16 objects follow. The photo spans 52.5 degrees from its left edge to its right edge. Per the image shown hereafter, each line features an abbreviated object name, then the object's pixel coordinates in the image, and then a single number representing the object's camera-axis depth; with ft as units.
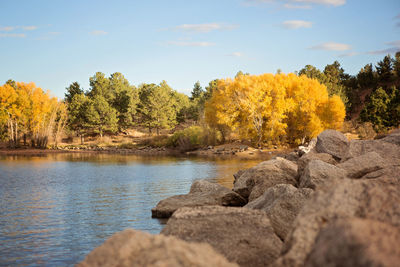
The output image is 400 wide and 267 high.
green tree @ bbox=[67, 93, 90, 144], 243.19
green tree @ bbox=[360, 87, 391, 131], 147.23
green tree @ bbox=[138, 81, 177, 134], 250.37
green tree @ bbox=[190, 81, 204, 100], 353.10
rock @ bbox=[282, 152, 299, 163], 90.10
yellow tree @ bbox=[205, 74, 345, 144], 165.78
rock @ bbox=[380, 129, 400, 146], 55.11
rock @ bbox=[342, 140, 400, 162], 47.57
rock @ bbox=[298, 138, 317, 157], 92.91
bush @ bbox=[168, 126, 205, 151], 179.83
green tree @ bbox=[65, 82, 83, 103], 292.20
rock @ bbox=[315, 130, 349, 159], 61.41
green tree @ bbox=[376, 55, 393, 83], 242.41
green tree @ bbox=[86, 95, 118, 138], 239.91
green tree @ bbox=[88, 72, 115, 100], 262.67
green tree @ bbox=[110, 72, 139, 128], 258.98
